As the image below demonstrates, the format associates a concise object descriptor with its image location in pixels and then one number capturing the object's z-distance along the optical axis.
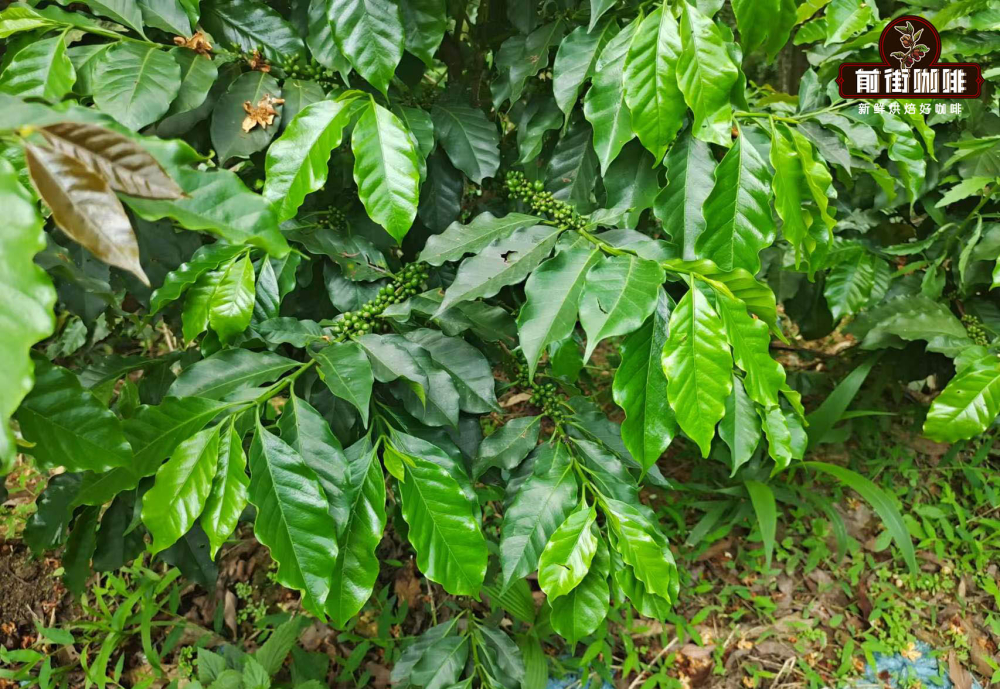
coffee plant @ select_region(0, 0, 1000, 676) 0.73
